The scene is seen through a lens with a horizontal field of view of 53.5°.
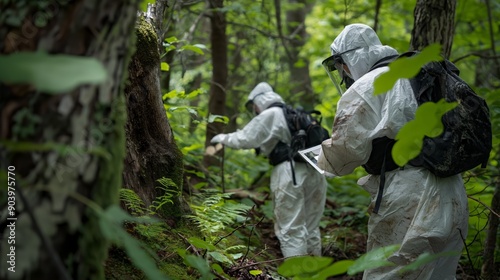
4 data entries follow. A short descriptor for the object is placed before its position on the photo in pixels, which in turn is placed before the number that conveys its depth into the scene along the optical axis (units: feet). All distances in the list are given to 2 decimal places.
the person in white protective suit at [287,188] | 22.71
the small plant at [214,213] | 11.57
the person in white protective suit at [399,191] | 11.34
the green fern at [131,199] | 10.25
